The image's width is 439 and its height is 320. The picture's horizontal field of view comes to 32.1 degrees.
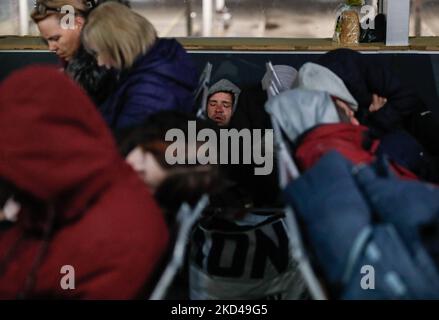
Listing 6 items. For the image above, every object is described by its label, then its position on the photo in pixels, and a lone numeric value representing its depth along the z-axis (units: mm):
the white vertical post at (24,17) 6409
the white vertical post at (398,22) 5148
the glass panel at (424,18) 6748
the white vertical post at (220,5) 7761
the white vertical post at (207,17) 7338
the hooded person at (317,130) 2699
